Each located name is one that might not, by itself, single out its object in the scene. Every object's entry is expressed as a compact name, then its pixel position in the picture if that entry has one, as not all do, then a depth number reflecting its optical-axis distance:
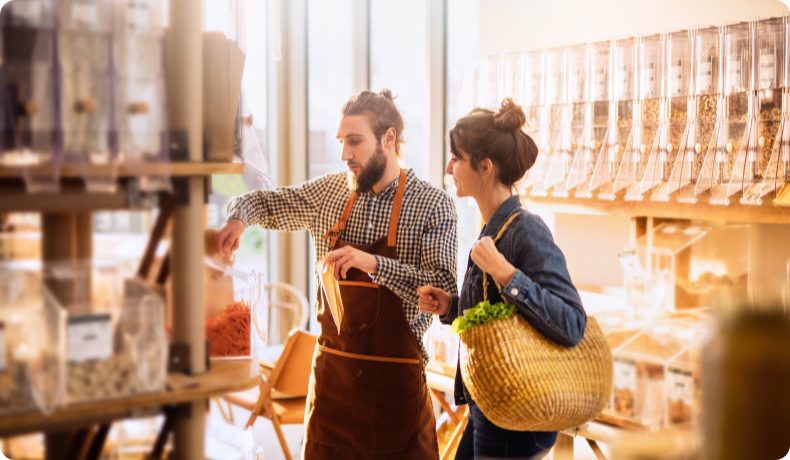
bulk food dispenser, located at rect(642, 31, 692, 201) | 2.25
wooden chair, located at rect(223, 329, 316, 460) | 2.98
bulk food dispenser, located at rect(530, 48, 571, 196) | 2.62
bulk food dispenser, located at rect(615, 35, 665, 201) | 2.33
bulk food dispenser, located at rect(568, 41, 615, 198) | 2.48
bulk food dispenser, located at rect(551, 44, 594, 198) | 2.55
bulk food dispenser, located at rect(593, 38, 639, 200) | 2.41
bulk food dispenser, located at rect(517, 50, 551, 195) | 2.70
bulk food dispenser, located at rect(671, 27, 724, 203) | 2.16
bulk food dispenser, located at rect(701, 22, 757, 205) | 2.06
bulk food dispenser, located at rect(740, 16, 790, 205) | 1.98
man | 2.12
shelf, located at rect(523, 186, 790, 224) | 1.99
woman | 1.55
